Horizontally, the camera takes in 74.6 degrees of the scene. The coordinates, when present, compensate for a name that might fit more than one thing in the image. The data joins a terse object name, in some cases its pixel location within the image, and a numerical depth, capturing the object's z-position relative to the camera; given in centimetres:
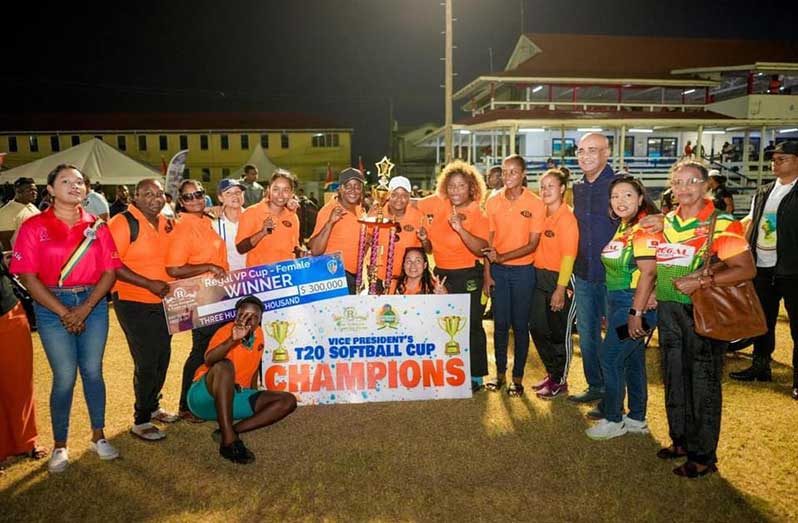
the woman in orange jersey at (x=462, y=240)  535
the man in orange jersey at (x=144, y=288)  429
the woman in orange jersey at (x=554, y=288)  503
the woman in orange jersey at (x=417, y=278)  544
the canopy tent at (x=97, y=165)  1712
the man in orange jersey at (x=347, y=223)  551
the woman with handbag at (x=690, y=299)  349
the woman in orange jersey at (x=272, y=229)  532
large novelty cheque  455
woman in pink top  378
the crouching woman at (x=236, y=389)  409
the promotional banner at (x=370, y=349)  510
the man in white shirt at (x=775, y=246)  531
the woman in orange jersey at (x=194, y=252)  458
